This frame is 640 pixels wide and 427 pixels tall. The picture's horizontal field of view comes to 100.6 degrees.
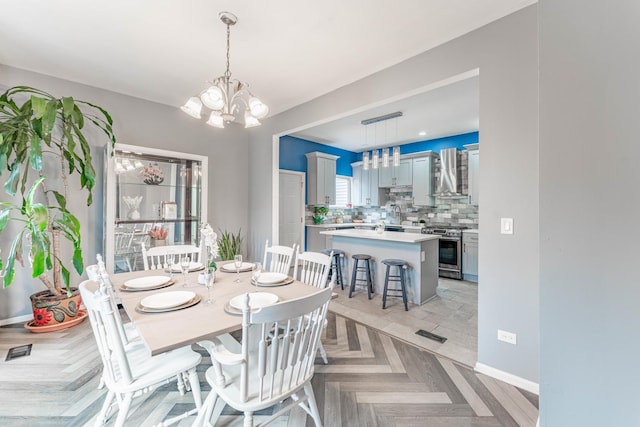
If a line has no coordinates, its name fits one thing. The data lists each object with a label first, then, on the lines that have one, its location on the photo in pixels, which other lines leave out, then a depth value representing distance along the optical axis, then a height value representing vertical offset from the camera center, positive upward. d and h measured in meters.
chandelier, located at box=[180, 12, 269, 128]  1.92 +0.83
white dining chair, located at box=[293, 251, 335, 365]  2.17 -0.50
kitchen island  3.57 -0.57
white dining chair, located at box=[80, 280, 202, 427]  1.21 -0.84
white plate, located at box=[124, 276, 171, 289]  1.81 -0.49
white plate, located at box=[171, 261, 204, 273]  2.21 -0.46
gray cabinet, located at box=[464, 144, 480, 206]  4.88 +0.85
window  6.98 +0.63
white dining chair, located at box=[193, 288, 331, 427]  1.11 -0.71
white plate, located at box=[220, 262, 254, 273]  2.29 -0.47
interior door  5.47 +0.12
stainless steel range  4.84 -0.70
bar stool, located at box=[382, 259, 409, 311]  3.38 -0.85
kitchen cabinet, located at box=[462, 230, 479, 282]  4.63 -0.72
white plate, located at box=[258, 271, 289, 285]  1.91 -0.48
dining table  1.17 -0.54
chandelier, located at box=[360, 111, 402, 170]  4.01 +0.98
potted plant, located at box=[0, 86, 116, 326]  2.30 +0.29
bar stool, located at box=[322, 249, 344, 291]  4.31 -0.85
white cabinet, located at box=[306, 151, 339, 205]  5.75 +0.81
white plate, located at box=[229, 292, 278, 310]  1.48 -0.50
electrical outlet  2.00 -0.93
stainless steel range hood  5.20 +0.83
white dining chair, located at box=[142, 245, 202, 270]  2.53 -0.39
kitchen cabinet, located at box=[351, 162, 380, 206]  6.62 +0.71
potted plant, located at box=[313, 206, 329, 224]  6.23 +0.00
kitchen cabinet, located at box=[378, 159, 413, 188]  5.90 +0.91
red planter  2.71 -1.01
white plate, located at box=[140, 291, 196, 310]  1.48 -0.51
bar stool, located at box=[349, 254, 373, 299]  3.73 -0.83
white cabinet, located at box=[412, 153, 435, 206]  5.55 +0.73
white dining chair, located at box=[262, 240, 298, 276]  2.57 -0.45
